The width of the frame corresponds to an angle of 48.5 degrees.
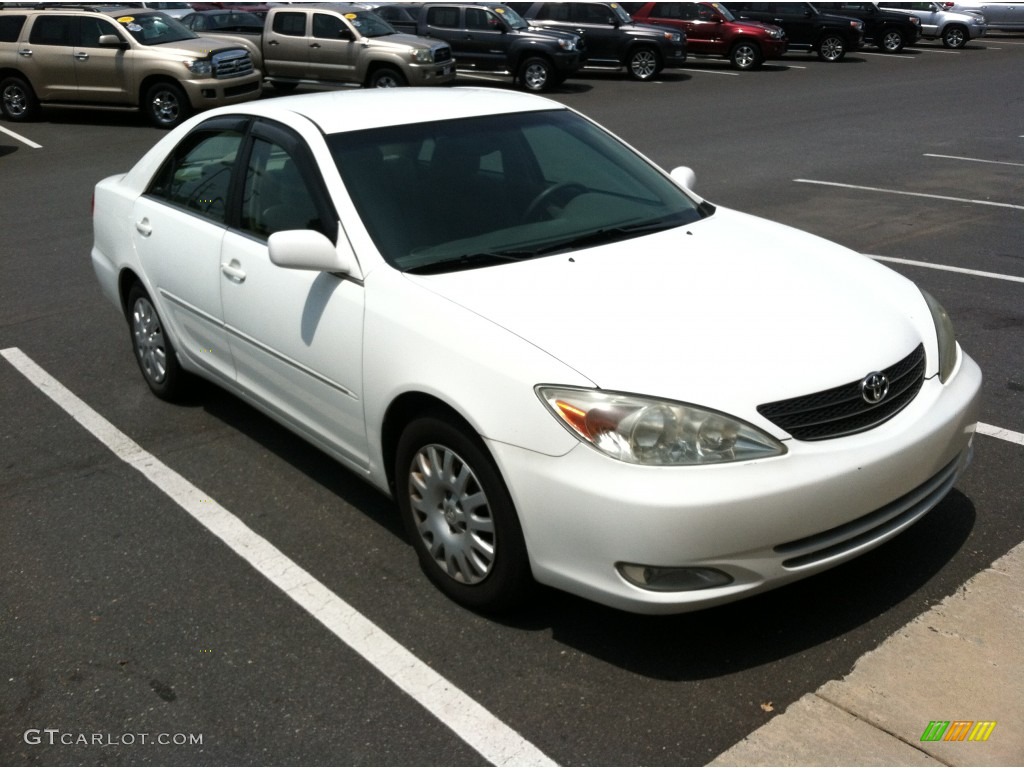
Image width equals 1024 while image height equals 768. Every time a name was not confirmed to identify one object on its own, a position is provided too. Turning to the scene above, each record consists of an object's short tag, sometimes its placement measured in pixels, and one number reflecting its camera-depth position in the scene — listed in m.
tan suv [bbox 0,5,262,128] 17.47
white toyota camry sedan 3.39
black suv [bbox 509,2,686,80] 24.05
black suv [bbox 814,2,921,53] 30.62
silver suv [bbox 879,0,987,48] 32.66
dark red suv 26.08
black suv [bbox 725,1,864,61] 28.14
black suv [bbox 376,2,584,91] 21.92
